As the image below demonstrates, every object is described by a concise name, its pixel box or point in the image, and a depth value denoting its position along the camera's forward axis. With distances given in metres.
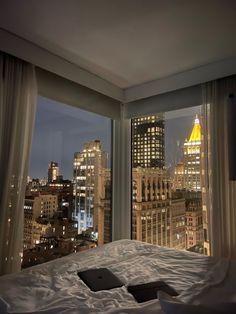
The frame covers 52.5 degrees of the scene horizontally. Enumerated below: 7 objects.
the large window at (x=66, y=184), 2.40
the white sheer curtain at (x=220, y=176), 2.32
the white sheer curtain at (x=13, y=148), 1.91
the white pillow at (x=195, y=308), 0.93
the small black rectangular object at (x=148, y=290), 1.32
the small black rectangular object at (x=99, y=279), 1.45
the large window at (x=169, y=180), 2.74
